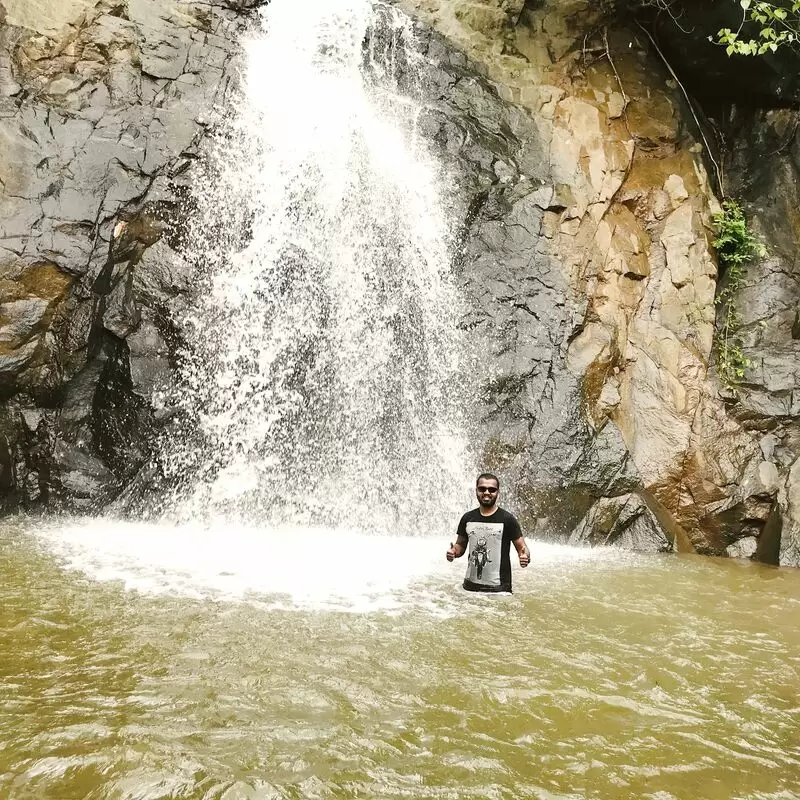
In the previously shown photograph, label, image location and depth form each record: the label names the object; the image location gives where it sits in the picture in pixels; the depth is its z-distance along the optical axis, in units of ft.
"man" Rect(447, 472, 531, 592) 17.22
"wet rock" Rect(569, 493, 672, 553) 29.81
